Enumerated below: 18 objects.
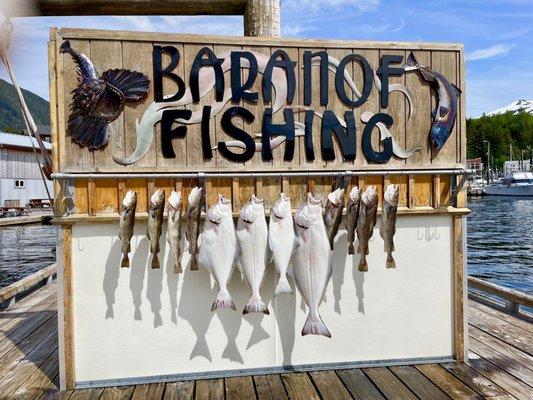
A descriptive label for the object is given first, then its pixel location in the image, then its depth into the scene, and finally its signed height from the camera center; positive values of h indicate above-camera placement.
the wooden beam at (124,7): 4.22 +1.75
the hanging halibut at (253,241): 3.68 -0.39
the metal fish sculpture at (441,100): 4.18 +0.80
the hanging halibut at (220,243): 3.64 -0.40
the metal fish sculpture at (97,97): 3.77 +0.79
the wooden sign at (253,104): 3.80 +0.75
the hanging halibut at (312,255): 3.70 -0.52
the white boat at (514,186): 57.44 +0.11
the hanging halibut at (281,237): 3.67 -0.37
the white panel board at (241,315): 3.87 -1.07
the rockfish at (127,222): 3.58 -0.22
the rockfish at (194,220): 3.65 -0.22
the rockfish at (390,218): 3.82 -0.24
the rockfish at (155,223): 3.60 -0.24
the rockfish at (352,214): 3.82 -0.20
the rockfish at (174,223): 3.62 -0.24
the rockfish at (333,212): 3.76 -0.18
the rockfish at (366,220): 3.77 -0.25
